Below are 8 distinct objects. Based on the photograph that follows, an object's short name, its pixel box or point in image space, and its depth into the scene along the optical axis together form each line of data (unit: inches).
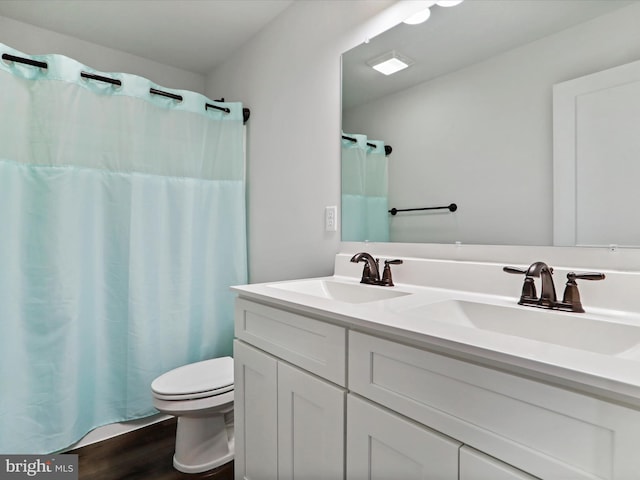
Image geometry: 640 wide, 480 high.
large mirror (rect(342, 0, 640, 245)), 41.2
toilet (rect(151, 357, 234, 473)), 59.2
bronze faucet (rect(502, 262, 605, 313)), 35.3
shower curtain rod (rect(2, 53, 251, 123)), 60.7
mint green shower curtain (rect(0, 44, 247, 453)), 62.5
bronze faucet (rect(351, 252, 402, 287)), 54.1
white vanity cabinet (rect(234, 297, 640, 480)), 21.1
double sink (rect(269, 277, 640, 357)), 30.7
